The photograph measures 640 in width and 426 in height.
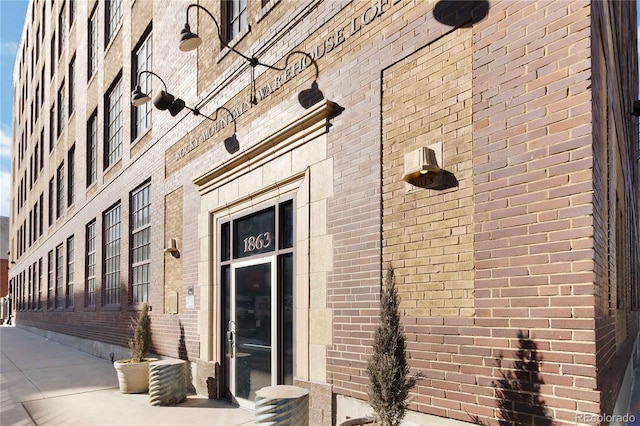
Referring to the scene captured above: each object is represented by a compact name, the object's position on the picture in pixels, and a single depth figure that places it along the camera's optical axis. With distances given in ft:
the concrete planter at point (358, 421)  15.28
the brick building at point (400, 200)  13.41
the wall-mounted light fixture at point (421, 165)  16.06
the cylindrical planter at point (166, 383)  27.04
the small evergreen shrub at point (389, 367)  14.38
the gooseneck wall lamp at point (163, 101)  31.24
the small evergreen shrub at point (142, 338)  32.71
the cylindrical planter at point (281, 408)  17.58
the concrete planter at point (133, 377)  30.50
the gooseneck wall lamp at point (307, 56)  22.40
